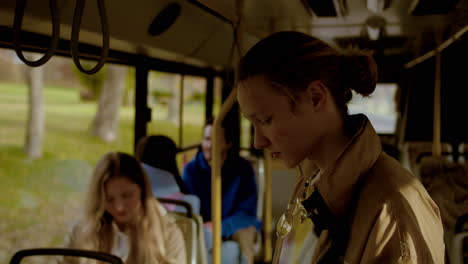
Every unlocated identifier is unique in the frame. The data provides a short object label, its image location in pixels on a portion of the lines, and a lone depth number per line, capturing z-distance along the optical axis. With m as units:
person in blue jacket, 3.37
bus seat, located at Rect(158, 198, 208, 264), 2.38
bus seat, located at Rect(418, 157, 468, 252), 2.90
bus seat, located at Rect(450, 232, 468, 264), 2.45
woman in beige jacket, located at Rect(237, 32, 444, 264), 0.84
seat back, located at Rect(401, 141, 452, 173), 4.55
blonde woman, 2.14
